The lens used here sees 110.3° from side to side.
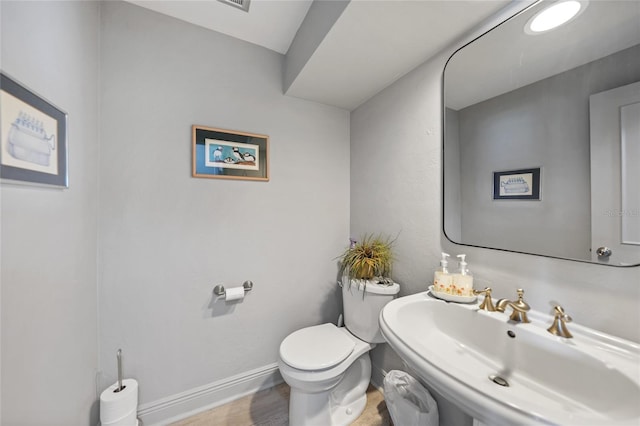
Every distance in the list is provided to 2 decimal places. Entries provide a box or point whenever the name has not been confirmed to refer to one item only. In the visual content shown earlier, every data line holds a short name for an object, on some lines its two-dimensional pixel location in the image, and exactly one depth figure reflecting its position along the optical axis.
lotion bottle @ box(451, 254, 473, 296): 1.00
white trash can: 1.10
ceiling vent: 1.24
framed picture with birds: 1.38
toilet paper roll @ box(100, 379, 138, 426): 1.06
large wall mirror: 0.70
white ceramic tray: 0.98
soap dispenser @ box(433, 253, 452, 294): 1.04
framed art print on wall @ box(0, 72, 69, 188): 0.61
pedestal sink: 0.51
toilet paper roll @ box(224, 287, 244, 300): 1.41
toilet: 1.15
